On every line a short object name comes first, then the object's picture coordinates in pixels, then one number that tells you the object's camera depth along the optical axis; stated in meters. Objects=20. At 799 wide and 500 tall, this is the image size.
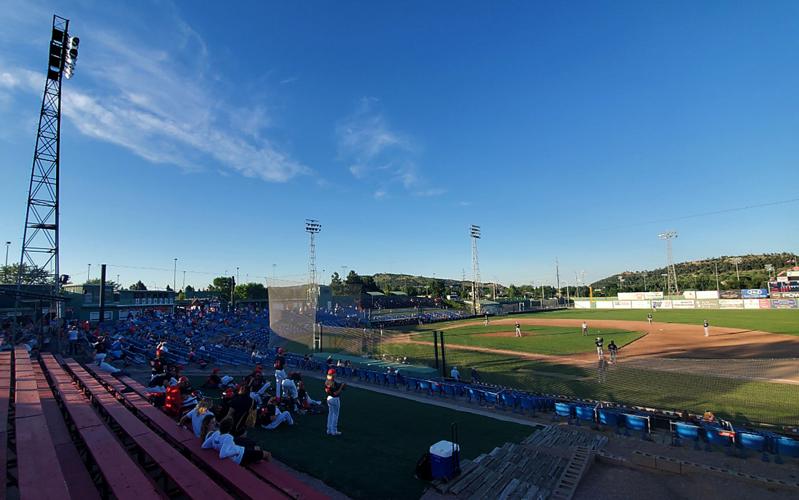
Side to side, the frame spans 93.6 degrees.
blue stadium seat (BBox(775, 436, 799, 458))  8.27
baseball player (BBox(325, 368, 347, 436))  9.27
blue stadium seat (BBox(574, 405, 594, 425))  10.98
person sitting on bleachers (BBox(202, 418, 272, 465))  6.03
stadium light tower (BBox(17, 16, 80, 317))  26.58
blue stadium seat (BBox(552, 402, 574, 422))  11.30
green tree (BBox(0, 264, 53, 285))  31.54
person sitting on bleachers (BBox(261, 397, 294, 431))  9.94
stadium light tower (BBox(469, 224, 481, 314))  77.96
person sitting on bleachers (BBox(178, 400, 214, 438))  7.03
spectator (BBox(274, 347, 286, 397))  12.58
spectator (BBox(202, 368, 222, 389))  14.53
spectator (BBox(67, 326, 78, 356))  19.48
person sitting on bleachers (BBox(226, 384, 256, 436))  7.82
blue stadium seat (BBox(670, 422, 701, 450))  9.34
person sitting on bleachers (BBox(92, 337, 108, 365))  16.62
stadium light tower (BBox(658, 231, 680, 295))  91.50
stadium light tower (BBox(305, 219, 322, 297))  64.25
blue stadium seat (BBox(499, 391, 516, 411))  12.51
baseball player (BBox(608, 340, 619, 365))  21.14
